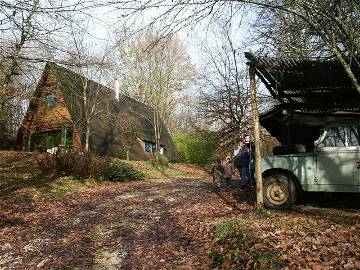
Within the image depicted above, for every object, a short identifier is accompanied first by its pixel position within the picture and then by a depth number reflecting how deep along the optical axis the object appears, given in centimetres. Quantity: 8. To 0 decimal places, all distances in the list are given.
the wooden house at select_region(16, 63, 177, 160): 2528
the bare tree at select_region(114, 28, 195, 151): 3281
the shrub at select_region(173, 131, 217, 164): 2910
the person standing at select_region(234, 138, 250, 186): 1424
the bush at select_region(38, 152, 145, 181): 1719
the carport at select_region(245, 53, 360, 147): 945
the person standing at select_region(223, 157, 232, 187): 1574
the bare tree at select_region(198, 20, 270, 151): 2481
